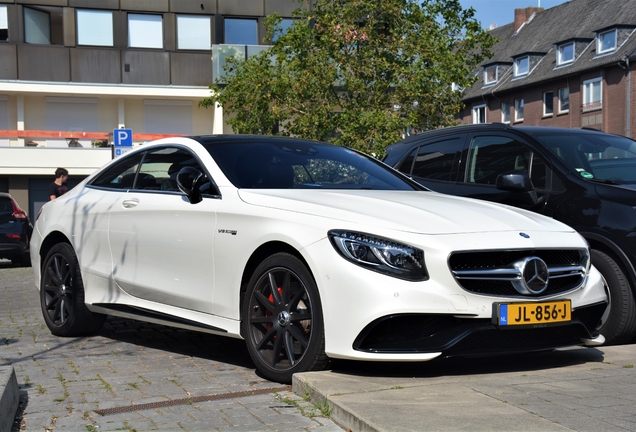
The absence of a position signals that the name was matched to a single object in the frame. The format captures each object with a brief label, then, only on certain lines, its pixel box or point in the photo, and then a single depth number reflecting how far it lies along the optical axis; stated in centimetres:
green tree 2330
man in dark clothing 1646
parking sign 2066
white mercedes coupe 521
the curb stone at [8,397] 464
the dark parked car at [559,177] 702
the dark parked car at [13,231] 1862
